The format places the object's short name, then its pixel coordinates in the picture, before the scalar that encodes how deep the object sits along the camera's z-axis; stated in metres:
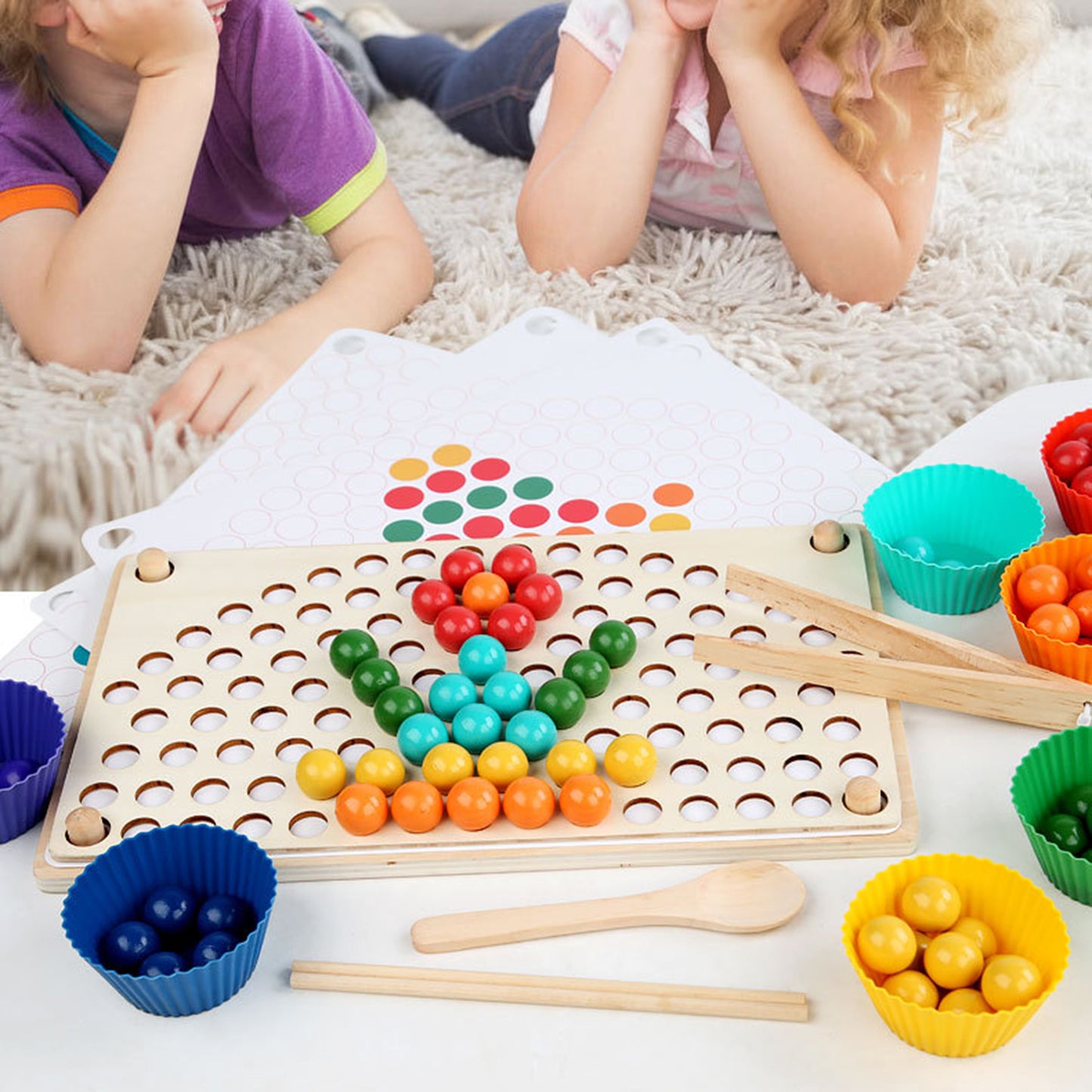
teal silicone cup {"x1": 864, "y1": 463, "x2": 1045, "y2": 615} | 0.60
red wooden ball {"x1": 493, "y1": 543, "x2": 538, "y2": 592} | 0.59
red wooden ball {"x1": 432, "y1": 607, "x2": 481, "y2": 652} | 0.56
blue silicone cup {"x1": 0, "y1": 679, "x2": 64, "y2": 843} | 0.50
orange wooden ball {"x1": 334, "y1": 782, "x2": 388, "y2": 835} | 0.48
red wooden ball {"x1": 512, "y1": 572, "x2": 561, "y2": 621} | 0.57
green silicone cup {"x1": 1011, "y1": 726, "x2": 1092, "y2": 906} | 0.48
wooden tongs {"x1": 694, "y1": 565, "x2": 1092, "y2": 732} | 0.51
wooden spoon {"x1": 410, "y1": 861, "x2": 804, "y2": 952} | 0.46
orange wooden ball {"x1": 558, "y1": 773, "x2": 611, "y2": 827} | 0.48
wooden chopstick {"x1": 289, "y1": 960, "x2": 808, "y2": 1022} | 0.43
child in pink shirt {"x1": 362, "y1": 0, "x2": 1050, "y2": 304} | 0.94
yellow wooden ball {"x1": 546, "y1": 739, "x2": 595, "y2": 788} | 0.49
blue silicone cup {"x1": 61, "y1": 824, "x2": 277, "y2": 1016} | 0.43
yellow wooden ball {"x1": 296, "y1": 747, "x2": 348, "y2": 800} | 0.50
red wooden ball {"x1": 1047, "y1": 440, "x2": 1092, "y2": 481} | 0.61
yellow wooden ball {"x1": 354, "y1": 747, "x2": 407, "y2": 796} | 0.50
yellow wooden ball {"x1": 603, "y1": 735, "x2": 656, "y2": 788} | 0.49
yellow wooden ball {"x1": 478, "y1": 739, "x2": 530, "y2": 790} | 0.50
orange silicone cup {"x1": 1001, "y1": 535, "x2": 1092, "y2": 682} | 0.52
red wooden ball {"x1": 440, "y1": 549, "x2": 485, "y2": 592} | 0.59
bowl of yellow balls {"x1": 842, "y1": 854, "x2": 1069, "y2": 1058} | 0.40
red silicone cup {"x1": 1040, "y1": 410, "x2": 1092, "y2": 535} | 0.60
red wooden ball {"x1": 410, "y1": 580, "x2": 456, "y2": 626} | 0.57
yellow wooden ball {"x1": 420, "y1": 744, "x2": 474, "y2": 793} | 0.50
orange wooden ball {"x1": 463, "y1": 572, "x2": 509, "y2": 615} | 0.58
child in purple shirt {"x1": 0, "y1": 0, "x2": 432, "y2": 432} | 0.91
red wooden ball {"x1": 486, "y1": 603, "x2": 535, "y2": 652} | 0.56
